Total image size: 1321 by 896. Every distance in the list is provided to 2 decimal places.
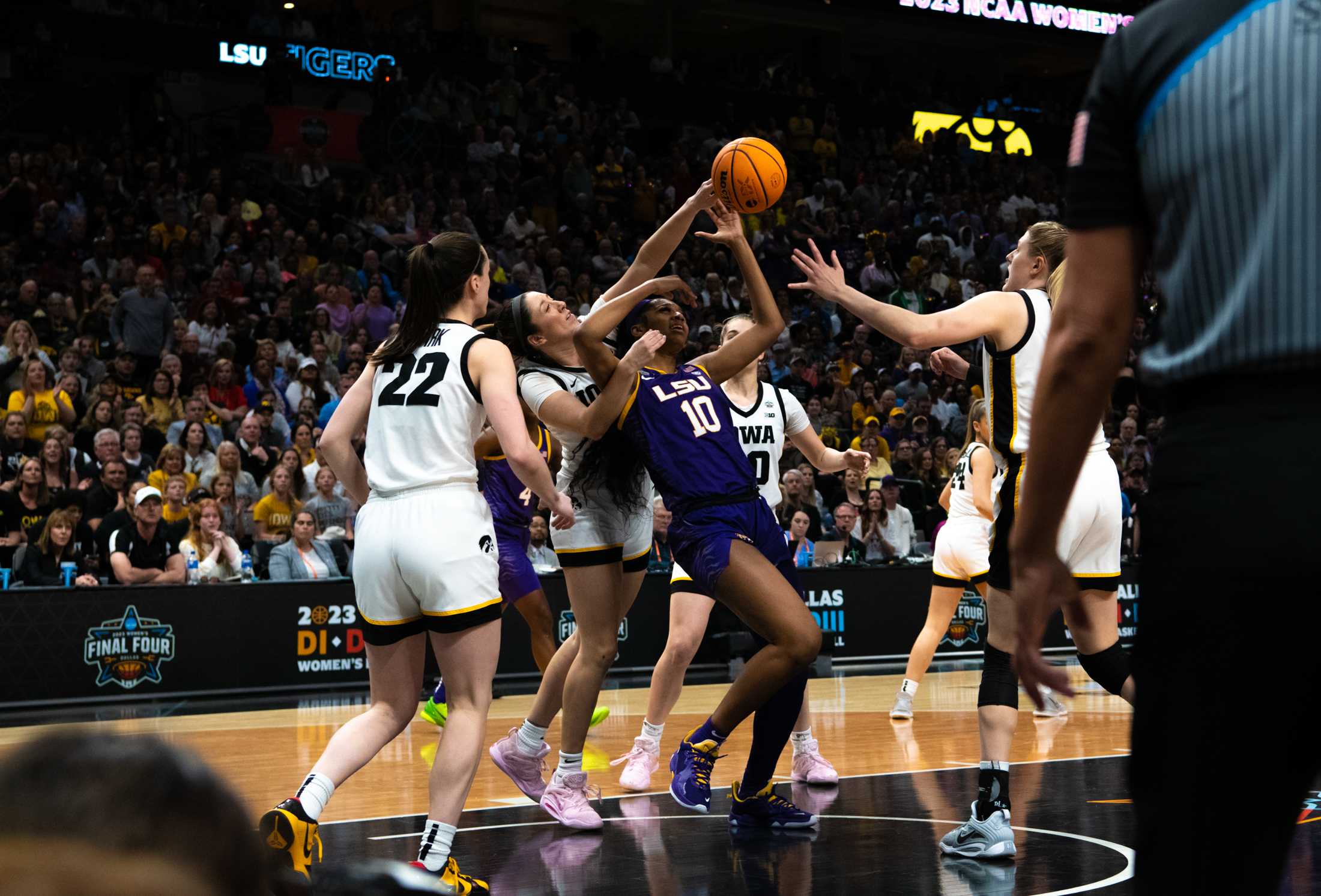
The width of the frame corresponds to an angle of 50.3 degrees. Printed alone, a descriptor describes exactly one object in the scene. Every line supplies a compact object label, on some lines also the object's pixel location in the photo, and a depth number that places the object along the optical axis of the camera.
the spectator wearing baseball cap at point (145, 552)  11.41
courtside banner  11.05
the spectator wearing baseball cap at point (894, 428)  17.59
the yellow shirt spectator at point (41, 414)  12.80
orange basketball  6.48
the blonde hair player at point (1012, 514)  5.03
